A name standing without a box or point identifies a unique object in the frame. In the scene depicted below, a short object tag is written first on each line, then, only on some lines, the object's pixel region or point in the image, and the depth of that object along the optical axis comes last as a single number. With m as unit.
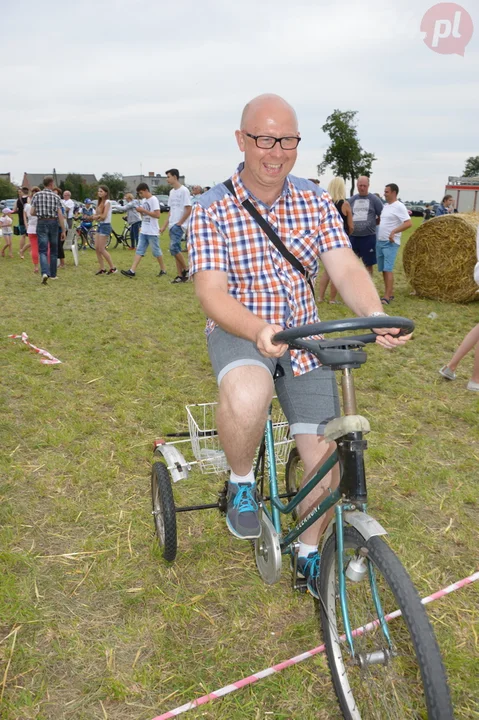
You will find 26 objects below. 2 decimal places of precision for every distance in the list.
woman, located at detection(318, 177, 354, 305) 9.35
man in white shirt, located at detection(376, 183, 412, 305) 9.73
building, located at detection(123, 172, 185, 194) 139.25
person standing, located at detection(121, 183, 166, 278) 12.80
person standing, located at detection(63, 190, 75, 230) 18.56
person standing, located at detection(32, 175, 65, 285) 11.58
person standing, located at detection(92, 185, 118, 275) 12.88
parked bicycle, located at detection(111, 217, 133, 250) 20.93
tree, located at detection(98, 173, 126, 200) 111.56
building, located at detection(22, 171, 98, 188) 120.91
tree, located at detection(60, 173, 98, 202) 92.75
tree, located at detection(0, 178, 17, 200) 84.31
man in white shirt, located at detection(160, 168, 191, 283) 12.03
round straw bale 10.54
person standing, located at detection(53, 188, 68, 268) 14.69
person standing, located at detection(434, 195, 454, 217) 16.89
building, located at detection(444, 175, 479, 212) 46.54
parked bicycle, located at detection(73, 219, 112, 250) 20.80
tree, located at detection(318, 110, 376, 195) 84.46
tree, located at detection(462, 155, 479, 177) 121.31
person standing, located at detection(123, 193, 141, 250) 18.97
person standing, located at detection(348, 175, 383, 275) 9.84
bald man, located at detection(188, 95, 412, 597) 2.45
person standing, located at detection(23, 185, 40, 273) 13.25
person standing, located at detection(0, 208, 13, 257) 17.58
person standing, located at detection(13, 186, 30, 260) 15.73
